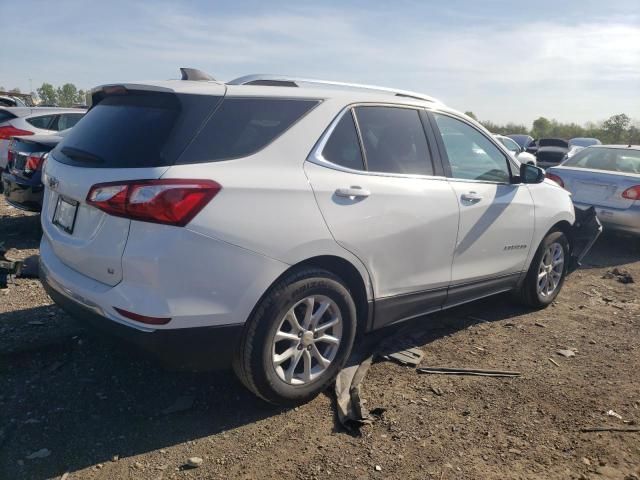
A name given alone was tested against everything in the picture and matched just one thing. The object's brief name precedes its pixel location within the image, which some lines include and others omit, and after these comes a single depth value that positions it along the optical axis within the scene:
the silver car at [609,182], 7.51
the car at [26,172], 6.34
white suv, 2.69
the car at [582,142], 23.14
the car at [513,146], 11.52
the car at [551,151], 17.52
